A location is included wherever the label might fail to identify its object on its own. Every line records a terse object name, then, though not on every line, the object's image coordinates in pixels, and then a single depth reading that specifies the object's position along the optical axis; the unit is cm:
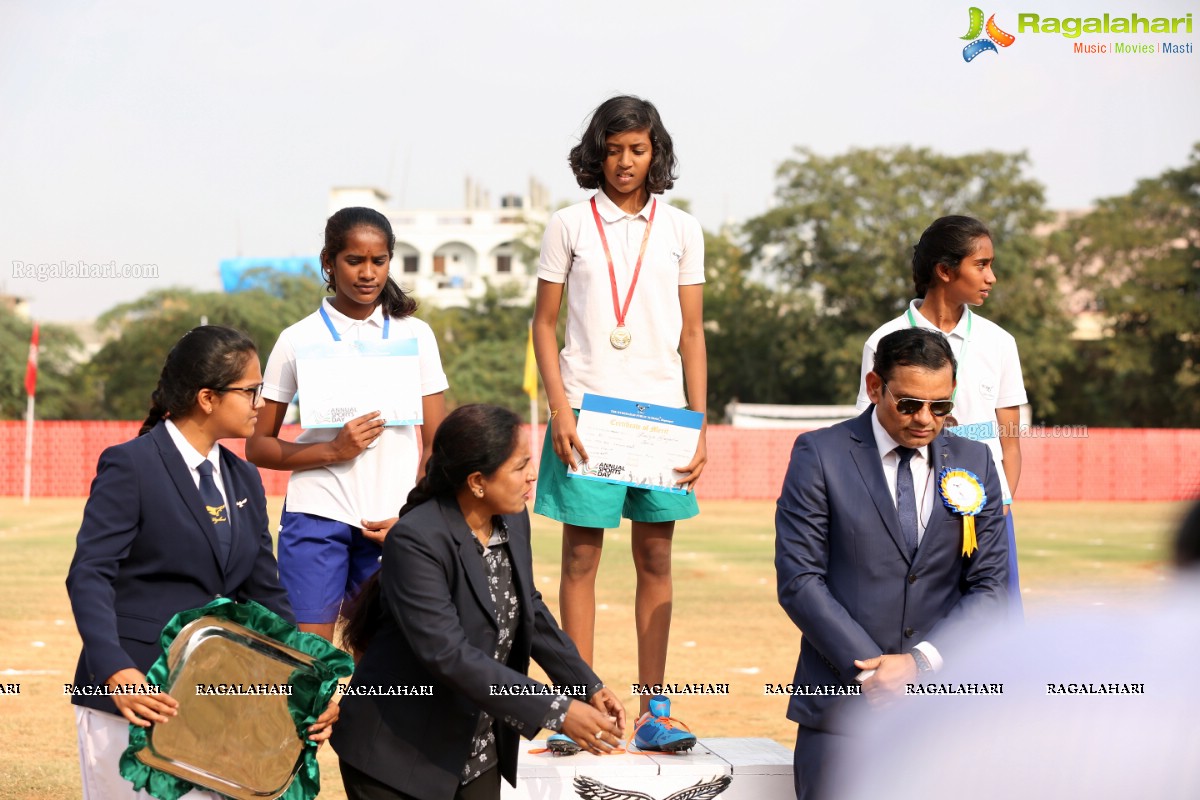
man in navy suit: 366
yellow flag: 2774
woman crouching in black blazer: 328
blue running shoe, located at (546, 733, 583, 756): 415
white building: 8194
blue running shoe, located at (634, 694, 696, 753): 412
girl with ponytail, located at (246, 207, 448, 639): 452
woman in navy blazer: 320
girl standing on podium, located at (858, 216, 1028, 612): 477
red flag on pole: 2543
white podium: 393
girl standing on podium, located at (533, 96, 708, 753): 461
